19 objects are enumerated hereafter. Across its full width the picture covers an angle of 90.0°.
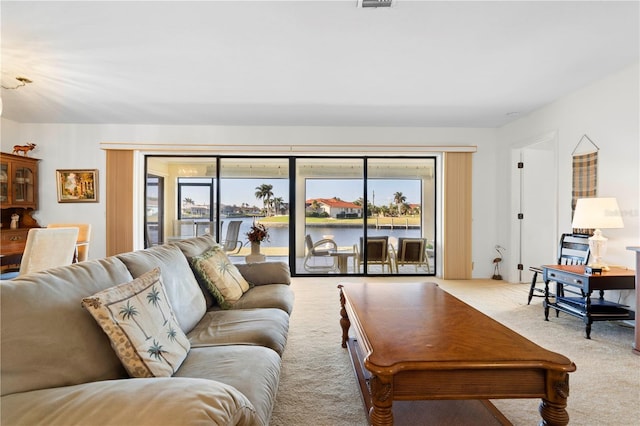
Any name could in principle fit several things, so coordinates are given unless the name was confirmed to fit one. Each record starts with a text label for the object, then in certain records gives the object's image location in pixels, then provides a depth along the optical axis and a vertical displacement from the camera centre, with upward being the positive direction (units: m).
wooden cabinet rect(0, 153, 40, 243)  4.39 +0.25
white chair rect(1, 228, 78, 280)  2.57 -0.32
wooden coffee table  1.23 -0.60
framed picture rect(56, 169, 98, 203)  4.91 +0.39
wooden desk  2.75 -0.68
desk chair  3.25 -0.38
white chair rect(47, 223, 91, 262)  3.84 -0.34
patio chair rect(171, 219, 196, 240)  5.30 -0.28
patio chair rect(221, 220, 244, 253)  5.25 -0.45
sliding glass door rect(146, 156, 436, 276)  5.30 +0.08
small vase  3.94 -0.45
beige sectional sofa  0.88 -0.53
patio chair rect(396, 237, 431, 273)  5.43 -0.65
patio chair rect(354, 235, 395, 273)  5.38 -0.68
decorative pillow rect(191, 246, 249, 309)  2.23 -0.47
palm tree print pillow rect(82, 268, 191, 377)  1.14 -0.44
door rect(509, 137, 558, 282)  4.79 +0.16
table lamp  2.85 -0.04
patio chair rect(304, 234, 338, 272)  5.38 -0.75
